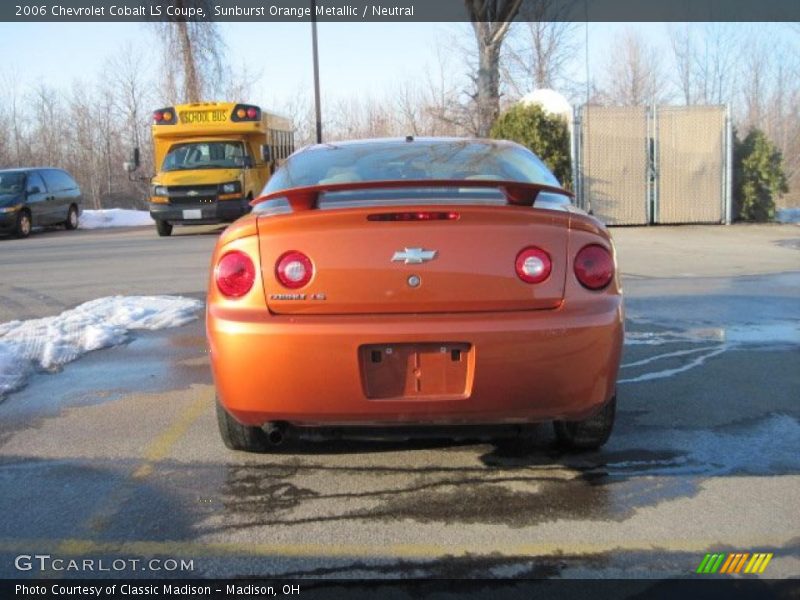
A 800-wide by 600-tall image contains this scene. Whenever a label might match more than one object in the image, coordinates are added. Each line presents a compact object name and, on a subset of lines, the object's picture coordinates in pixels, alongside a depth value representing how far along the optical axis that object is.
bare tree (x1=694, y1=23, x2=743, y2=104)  37.94
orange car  3.30
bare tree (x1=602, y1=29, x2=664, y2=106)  41.88
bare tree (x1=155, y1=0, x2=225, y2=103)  29.81
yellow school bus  17.23
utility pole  25.21
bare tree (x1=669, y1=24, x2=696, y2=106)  39.41
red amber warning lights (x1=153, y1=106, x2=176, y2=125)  17.84
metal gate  17.25
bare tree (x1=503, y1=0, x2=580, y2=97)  34.91
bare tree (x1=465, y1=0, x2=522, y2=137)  22.80
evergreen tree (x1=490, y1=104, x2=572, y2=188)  17.77
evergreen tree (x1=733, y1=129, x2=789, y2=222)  17.78
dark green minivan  19.22
